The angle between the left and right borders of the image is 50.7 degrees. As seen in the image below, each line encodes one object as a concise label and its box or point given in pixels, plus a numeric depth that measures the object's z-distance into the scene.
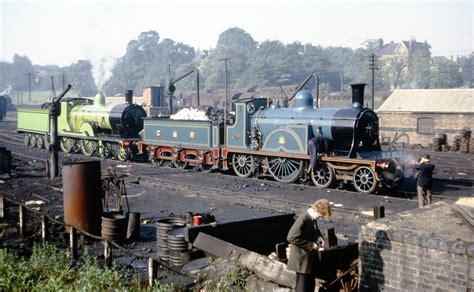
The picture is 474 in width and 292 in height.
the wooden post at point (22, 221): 10.27
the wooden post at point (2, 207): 11.60
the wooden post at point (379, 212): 8.02
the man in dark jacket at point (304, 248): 6.09
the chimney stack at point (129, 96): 26.96
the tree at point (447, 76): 76.06
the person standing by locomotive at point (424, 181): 12.22
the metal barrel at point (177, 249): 8.54
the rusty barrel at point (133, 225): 10.46
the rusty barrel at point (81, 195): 10.38
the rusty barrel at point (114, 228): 10.19
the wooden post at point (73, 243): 8.83
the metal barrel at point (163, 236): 9.01
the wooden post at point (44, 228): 9.57
